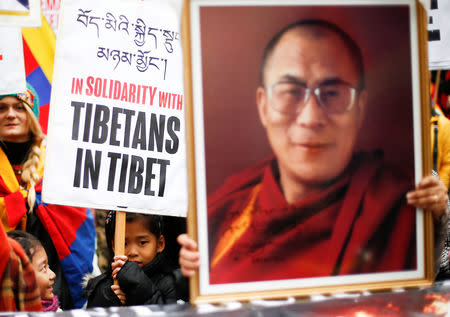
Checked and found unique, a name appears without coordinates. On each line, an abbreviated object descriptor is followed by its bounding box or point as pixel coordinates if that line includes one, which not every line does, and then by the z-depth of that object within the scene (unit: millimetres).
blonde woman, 3029
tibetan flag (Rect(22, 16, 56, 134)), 3266
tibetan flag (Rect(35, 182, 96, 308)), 3066
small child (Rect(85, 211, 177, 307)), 2260
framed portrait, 1312
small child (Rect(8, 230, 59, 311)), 2393
